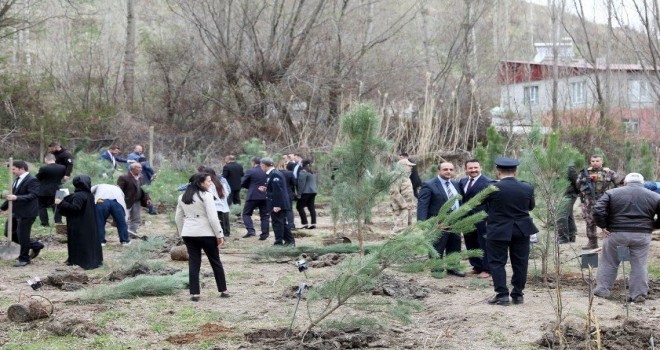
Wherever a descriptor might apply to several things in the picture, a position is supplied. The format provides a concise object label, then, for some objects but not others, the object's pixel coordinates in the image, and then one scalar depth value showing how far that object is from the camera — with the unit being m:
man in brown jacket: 15.89
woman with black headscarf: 12.68
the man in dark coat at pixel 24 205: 12.70
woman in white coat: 9.88
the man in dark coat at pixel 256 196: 16.17
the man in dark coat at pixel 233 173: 19.79
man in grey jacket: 9.90
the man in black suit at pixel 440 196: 12.05
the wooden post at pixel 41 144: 27.86
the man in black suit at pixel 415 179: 21.20
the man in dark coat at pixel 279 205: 14.94
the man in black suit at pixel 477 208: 11.51
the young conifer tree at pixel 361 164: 11.53
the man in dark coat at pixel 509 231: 9.68
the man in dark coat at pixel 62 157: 17.78
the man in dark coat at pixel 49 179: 14.15
